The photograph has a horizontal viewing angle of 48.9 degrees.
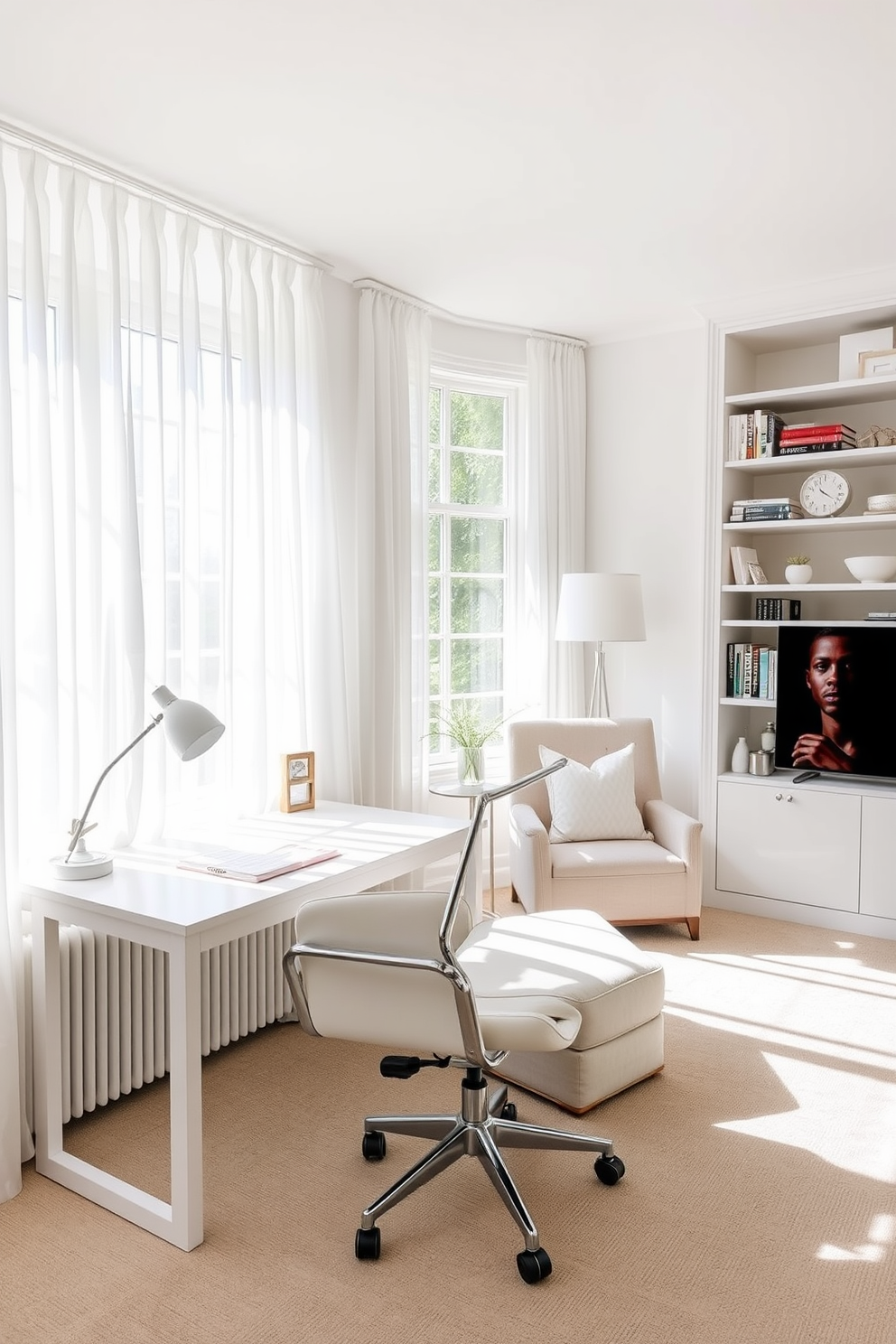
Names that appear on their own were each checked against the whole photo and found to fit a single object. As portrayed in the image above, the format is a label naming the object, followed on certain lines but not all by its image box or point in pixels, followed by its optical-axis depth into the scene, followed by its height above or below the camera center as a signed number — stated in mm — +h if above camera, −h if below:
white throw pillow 4102 -769
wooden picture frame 3260 -535
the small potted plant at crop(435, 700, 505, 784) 3957 -503
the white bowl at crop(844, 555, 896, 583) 4016 +210
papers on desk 2490 -633
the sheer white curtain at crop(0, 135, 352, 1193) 2553 +324
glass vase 3951 -582
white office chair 1928 -791
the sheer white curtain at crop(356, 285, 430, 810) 3850 +356
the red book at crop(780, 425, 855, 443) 4105 +791
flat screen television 4070 -341
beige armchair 3807 -987
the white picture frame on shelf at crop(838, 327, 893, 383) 4000 +1123
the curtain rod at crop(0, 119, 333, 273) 2568 +1278
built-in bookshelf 4062 +122
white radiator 2557 -1090
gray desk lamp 2414 -282
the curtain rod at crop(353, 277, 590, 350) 3907 +1362
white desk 2105 -689
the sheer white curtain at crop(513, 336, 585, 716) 4746 +477
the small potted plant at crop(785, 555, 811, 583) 4207 +210
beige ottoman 2535 -1028
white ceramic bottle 4426 -623
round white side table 3809 -665
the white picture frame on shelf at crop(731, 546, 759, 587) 4348 +247
